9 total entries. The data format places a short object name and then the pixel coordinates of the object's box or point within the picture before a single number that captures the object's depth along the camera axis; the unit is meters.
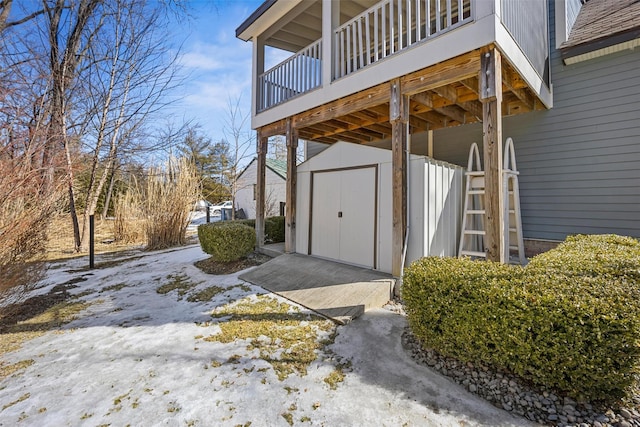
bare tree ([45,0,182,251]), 8.62
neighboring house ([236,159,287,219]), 15.83
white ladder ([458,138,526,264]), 4.48
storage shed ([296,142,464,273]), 4.24
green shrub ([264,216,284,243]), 7.33
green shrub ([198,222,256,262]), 6.16
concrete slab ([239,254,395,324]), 3.72
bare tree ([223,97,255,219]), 12.99
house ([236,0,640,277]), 3.56
